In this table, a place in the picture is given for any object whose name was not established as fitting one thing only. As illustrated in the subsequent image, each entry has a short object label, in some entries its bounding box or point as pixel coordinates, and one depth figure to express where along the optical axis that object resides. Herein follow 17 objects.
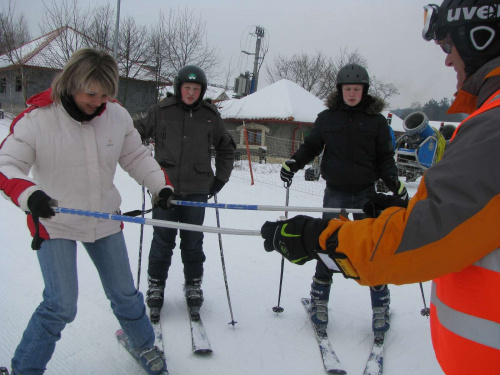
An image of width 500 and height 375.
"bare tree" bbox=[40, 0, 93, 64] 18.09
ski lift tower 30.21
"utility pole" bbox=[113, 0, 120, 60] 12.74
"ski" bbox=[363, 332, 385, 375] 2.78
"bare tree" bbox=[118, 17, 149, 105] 20.22
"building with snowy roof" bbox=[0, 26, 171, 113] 18.42
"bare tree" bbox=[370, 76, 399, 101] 45.42
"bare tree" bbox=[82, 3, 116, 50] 18.92
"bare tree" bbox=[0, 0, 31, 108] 19.38
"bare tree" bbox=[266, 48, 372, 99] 37.81
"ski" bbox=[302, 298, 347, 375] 2.75
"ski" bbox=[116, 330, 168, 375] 2.74
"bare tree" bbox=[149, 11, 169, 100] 21.44
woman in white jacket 2.05
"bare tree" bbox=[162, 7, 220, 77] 21.66
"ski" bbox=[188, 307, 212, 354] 2.87
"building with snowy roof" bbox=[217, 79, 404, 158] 21.48
